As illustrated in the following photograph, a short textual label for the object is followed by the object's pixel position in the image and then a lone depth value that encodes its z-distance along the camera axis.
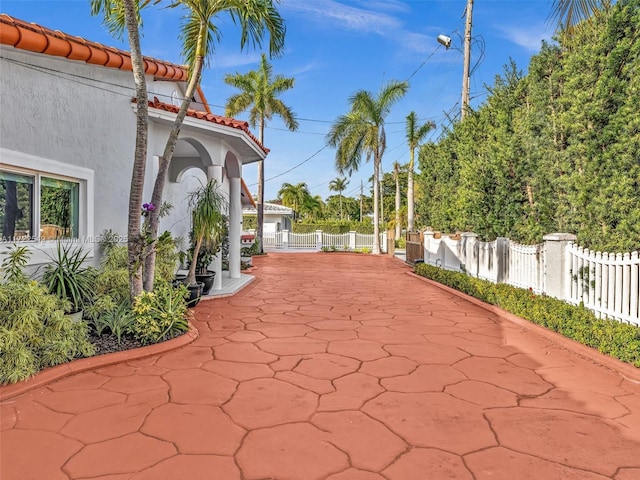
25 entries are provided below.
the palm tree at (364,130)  22.00
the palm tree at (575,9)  6.04
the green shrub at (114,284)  5.65
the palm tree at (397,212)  30.05
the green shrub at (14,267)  4.43
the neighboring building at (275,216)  34.59
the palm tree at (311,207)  58.27
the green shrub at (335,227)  35.23
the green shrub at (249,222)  37.84
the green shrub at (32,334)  3.79
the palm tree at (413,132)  20.88
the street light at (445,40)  17.30
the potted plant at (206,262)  8.91
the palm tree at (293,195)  56.56
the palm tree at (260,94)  21.41
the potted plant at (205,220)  8.05
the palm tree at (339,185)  73.75
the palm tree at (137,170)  5.27
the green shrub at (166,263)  6.76
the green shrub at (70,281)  5.01
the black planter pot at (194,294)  7.82
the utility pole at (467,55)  15.80
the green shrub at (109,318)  5.19
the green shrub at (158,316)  5.19
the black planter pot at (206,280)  8.88
